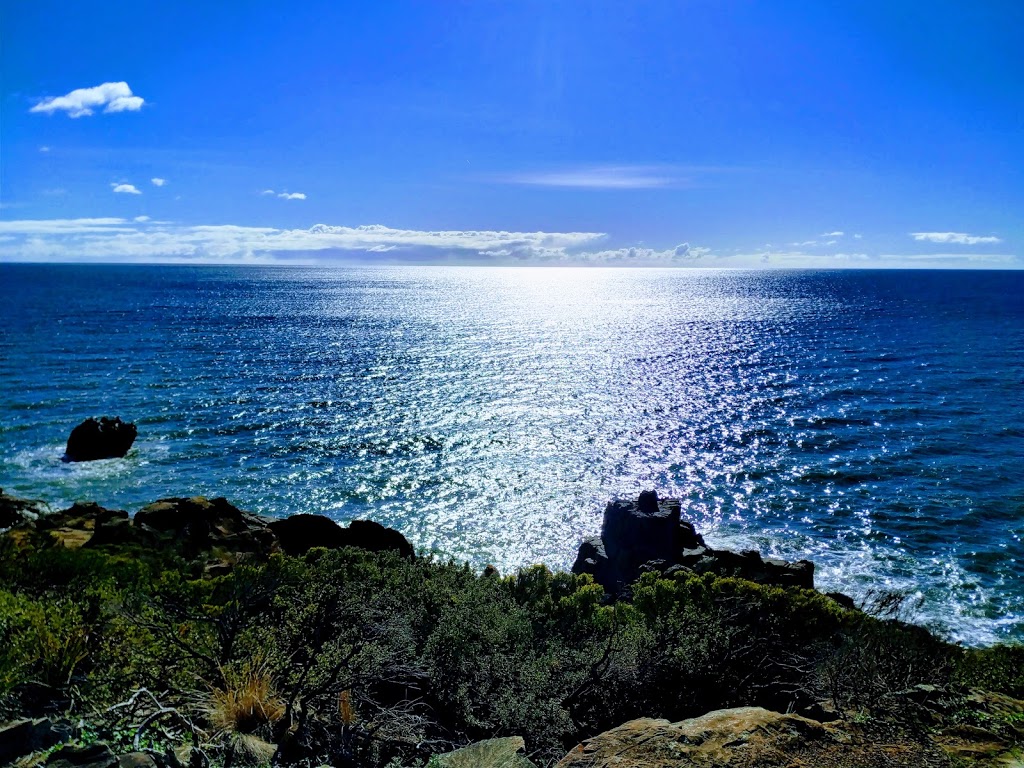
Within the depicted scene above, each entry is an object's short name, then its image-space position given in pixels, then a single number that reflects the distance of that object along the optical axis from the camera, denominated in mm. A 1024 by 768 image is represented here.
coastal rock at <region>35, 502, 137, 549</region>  21906
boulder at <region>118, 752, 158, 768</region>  6328
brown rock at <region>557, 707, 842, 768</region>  7125
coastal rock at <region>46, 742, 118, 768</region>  6000
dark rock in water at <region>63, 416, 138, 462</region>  39072
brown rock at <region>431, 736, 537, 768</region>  7375
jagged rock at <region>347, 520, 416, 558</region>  25812
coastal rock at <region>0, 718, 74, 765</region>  6355
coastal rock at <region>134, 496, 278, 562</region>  23000
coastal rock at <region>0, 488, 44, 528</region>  27656
